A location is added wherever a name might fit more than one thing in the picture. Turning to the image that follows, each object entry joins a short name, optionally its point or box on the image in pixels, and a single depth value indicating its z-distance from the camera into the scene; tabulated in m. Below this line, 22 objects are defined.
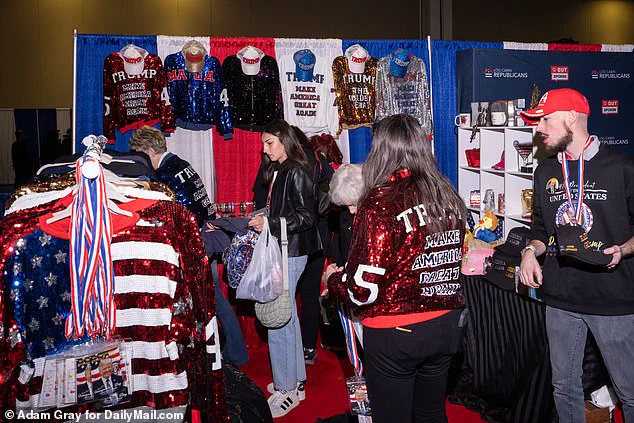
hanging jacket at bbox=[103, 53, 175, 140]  5.69
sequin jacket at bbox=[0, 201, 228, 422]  2.12
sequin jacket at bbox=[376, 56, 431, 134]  6.25
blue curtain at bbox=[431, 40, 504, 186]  6.55
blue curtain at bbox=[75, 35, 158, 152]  5.73
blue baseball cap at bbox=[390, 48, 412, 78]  6.21
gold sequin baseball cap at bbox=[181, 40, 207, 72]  5.77
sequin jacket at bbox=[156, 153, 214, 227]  3.91
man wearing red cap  2.54
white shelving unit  5.24
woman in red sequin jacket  2.20
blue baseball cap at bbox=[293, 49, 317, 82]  6.07
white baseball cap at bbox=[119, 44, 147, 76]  5.67
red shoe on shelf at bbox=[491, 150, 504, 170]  5.55
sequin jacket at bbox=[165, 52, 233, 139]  5.80
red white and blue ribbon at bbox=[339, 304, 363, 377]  2.81
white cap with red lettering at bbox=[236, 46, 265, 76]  5.91
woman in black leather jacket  3.68
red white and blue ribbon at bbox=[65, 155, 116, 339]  2.11
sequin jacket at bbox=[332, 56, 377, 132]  6.19
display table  3.17
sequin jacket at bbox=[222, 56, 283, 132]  5.93
